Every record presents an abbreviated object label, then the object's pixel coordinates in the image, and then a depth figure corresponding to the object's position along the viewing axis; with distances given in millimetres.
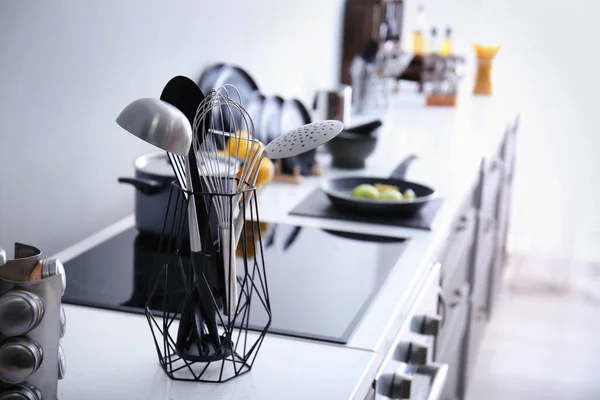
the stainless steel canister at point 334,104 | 2352
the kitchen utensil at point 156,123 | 790
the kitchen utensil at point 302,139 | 905
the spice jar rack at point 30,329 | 759
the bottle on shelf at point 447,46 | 3328
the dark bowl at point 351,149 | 2066
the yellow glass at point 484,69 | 3146
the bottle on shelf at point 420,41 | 3576
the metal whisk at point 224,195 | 898
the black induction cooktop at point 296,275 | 1134
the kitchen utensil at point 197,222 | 894
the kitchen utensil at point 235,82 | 1924
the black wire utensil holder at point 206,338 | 921
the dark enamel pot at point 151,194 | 1362
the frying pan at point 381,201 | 1625
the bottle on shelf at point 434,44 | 3318
